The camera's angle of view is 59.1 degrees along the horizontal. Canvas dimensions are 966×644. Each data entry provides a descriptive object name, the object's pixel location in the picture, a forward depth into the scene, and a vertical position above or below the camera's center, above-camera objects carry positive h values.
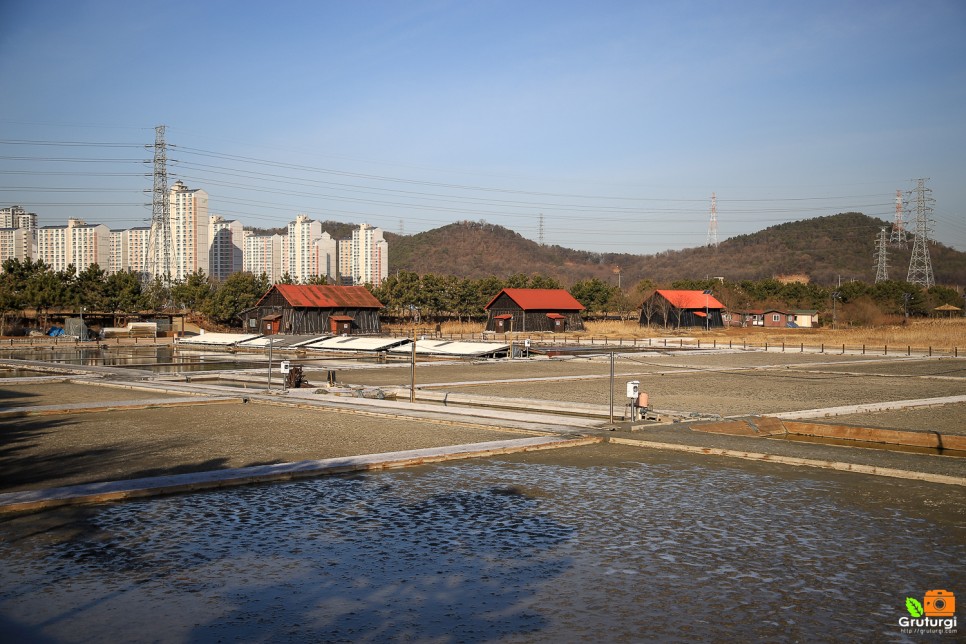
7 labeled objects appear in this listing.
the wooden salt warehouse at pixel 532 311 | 90.62 +0.74
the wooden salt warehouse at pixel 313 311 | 80.75 +0.72
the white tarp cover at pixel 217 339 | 66.81 -1.67
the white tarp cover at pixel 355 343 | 58.00 -1.78
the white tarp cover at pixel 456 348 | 51.44 -1.89
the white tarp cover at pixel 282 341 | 63.97 -1.74
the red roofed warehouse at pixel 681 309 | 96.38 +0.98
